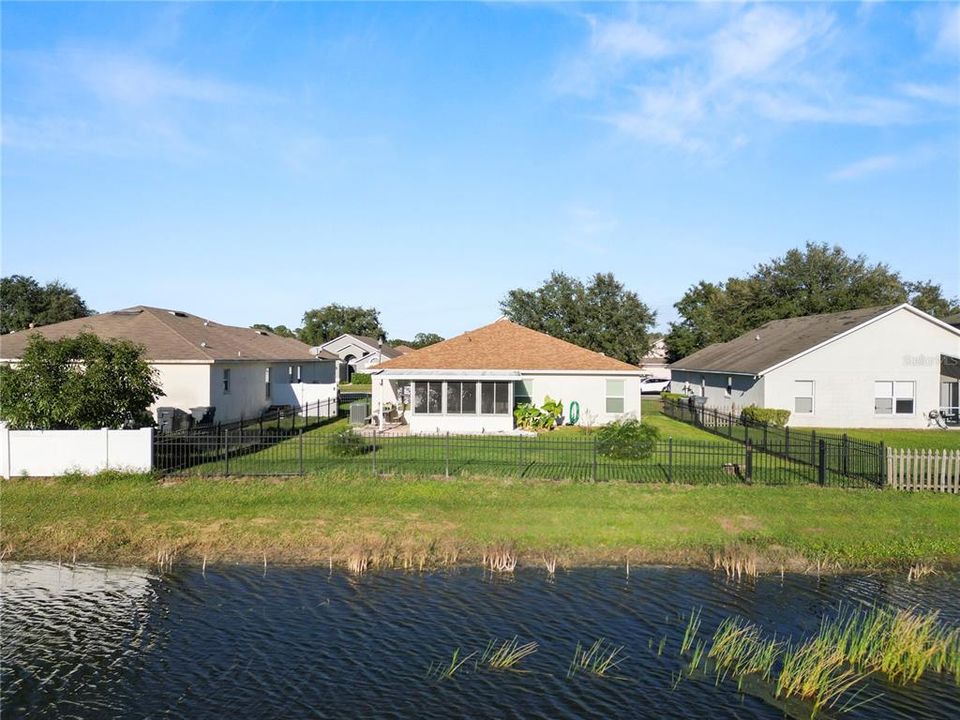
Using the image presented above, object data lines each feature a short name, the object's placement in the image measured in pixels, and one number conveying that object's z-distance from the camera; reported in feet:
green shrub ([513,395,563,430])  105.29
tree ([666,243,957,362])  203.41
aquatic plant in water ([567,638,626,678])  33.55
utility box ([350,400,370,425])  110.83
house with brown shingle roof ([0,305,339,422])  99.66
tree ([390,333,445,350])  477.77
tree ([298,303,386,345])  407.64
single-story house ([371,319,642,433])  103.55
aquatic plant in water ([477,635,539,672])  34.04
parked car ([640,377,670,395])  240.32
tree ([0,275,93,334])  254.06
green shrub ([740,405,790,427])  112.98
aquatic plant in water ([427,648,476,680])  33.19
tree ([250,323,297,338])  443.73
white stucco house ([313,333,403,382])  284.92
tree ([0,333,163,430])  65.51
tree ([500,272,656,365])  219.61
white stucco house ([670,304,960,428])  115.65
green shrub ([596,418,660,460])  73.72
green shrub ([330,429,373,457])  77.05
